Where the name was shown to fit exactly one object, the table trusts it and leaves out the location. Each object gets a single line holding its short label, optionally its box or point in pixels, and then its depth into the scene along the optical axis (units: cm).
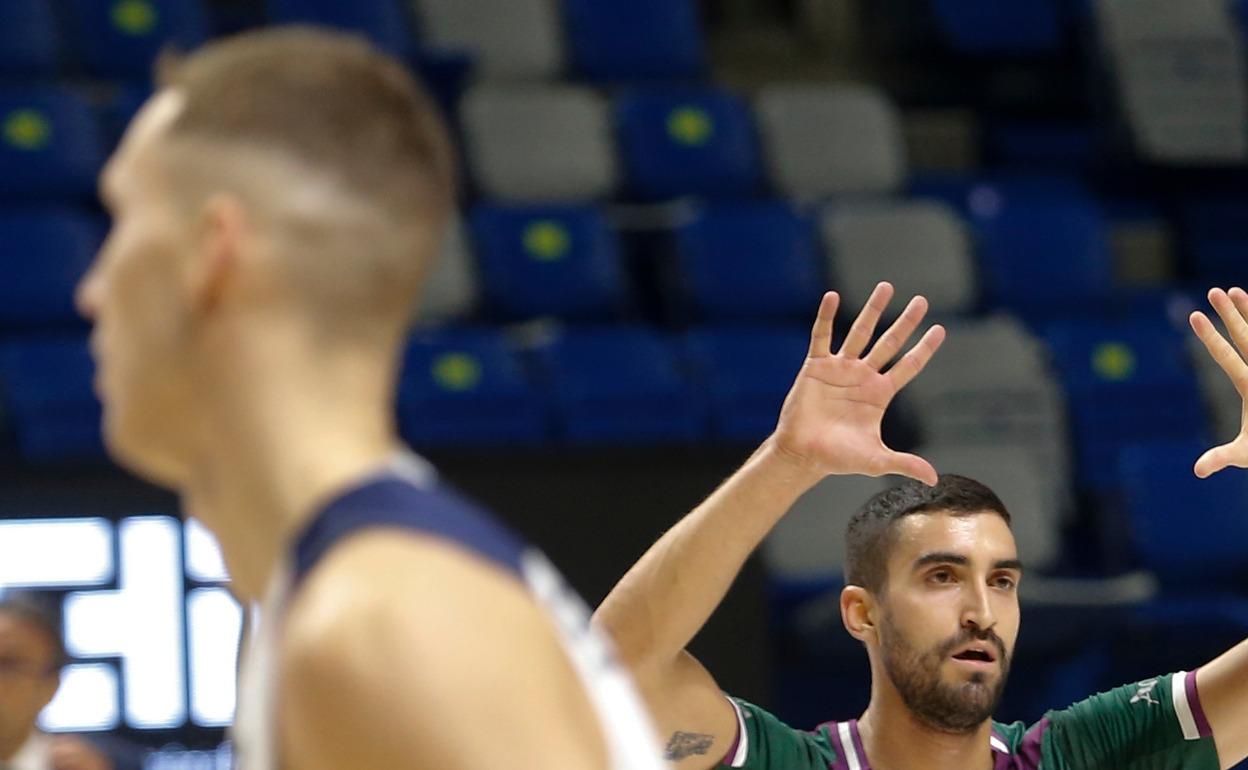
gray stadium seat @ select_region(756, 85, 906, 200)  1864
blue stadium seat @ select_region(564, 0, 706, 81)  1883
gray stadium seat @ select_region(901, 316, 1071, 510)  1644
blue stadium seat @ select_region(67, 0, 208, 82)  1689
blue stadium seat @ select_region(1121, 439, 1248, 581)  1544
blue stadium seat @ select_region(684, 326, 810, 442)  1554
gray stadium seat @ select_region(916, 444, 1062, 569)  1509
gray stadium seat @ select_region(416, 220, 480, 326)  1597
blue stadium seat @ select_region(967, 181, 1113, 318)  1822
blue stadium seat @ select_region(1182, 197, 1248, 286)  2039
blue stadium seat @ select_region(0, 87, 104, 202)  1552
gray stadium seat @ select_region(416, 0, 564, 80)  1855
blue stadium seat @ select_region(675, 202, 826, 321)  1683
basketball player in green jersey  625
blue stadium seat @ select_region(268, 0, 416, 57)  1719
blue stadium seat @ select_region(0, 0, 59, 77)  1644
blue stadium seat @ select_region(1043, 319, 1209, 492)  1716
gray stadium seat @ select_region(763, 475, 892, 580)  1485
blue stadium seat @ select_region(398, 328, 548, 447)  1477
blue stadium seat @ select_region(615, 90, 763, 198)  1783
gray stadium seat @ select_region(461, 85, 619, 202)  1741
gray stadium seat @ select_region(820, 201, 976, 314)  1728
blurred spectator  1037
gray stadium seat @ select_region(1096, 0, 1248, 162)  2025
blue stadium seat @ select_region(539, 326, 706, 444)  1519
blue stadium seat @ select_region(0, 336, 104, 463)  1366
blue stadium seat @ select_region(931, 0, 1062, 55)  2073
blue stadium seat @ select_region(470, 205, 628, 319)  1634
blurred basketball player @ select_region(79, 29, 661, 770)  271
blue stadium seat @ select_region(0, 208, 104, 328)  1461
